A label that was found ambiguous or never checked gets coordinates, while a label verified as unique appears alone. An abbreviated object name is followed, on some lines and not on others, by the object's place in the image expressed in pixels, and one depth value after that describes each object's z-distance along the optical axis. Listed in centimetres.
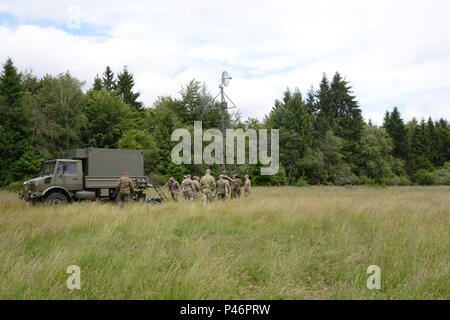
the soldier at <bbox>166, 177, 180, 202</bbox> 1906
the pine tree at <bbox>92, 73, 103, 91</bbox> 6055
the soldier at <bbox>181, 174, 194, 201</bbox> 1759
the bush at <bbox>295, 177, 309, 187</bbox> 4359
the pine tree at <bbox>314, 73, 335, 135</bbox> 5203
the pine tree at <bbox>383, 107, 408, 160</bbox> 6544
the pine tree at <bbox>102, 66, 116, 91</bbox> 6495
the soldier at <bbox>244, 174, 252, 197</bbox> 2047
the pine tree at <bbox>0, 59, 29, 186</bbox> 3250
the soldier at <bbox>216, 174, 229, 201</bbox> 1720
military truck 1479
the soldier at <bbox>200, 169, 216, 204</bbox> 1641
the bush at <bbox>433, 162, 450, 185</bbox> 5711
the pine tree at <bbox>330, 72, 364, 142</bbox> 5388
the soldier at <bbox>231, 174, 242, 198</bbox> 1907
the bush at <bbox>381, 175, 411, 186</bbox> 5319
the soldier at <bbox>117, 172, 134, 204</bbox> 1499
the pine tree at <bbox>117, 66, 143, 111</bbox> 5999
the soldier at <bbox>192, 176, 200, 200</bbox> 1809
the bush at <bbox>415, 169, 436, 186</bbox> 5784
